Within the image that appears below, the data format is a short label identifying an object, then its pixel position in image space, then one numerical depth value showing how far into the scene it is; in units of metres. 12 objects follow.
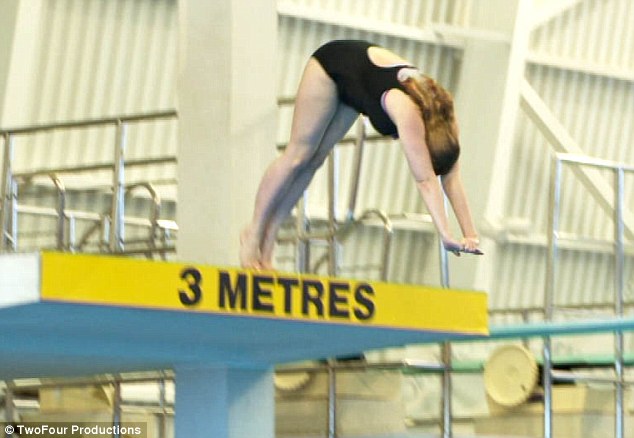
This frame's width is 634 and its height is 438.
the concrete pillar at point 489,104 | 28.80
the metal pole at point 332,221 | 16.17
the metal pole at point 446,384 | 16.16
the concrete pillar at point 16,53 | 23.55
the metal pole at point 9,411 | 18.77
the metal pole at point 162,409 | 18.73
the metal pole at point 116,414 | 17.31
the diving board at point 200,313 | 11.13
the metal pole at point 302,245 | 16.69
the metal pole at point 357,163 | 14.13
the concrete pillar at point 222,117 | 15.36
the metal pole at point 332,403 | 16.84
